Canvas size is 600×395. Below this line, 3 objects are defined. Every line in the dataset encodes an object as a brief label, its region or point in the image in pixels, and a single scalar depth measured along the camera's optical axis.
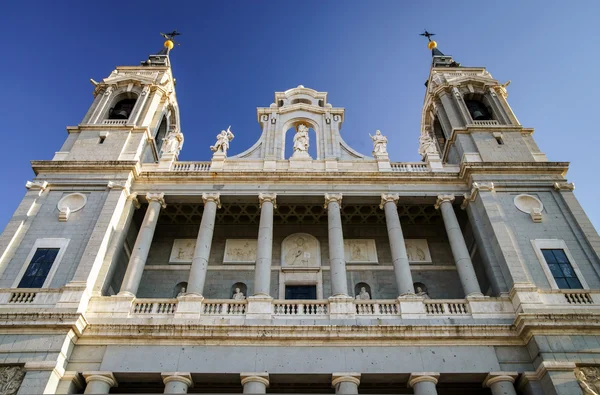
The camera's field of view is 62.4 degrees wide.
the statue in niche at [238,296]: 21.12
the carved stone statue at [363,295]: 21.15
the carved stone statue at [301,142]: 26.23
